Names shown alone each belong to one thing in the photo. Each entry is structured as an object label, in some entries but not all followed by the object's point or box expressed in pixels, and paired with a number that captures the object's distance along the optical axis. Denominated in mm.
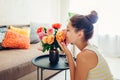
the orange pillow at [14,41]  2691
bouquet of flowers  1806
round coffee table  1812
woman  1180
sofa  1910
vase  1924
